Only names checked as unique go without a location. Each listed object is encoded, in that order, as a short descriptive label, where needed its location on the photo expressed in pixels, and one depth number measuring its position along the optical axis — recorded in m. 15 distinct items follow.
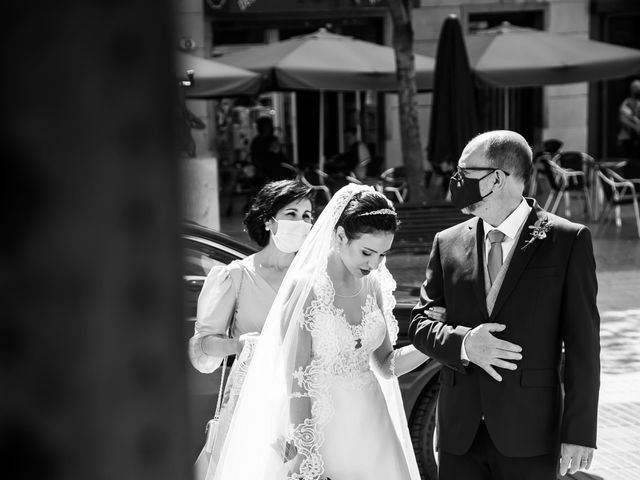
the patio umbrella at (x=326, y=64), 14.50
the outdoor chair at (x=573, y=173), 15.43
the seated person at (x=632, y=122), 17.41
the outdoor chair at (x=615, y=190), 14.05
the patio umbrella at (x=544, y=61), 14.90
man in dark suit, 3.26
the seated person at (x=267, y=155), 15.73
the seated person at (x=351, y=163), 16.86
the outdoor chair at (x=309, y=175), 15.24
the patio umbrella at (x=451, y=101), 13.48
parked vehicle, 5.28
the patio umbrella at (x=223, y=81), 13.34
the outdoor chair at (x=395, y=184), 15.33
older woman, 4.02
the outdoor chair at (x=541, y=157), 17.01
